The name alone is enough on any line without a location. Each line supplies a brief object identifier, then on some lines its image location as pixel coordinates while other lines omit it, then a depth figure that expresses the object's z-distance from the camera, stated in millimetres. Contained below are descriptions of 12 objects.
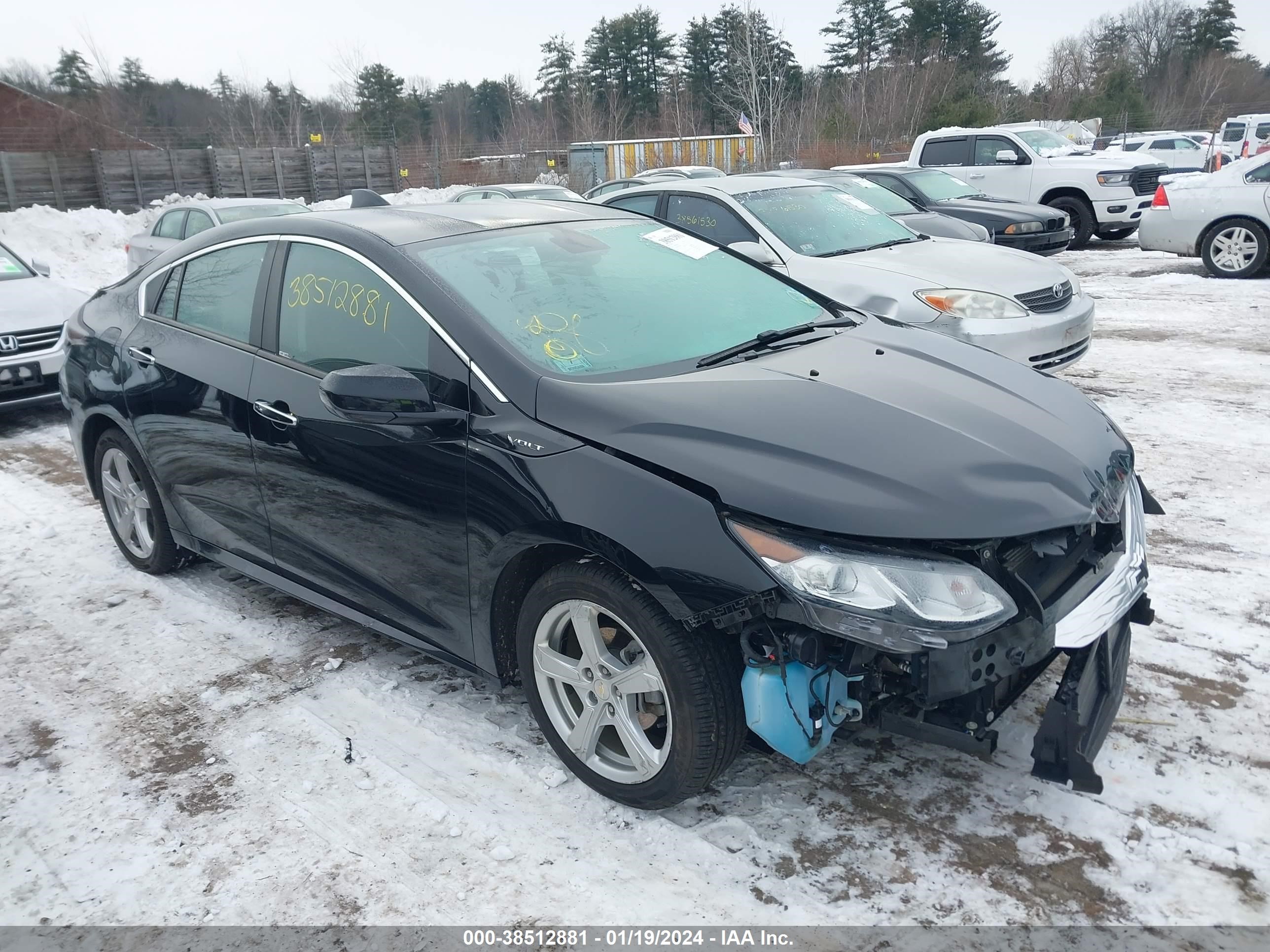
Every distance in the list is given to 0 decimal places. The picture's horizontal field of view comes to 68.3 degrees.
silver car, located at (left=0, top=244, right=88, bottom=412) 7516
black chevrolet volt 2361
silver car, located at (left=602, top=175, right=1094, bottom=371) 6367
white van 25734
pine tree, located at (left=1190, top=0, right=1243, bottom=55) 55469
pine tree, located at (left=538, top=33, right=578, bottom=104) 63125
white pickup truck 14742
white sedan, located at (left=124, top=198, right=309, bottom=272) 12047
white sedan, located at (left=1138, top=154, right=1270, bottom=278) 11203
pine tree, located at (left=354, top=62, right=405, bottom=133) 54312
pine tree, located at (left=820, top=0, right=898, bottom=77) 54469
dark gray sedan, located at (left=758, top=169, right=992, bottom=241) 9523
